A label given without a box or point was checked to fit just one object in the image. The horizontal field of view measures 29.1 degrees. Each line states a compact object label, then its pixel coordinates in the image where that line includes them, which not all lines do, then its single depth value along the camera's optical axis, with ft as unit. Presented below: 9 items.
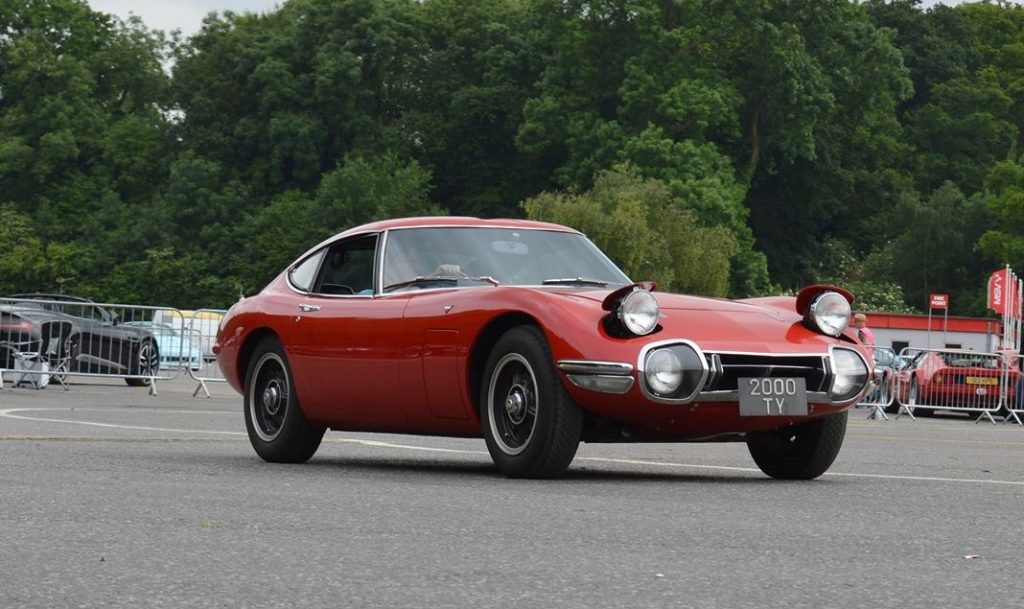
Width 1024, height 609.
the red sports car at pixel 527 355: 31.01
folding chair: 86.33
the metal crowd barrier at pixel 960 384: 100.63
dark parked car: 86.84
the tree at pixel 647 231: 208.74
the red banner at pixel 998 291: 170.71
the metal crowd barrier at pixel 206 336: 94.84
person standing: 89.25
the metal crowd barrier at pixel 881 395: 97.45
